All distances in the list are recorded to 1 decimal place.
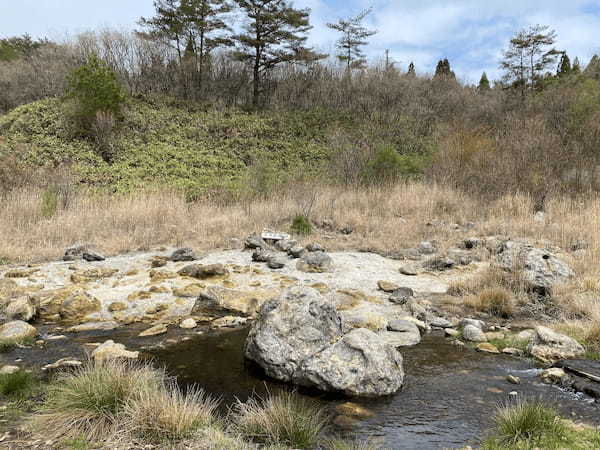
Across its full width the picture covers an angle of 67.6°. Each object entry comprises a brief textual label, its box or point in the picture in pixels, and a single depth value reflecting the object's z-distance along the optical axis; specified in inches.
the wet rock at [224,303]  233.5
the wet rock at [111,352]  170.7
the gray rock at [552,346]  172.3
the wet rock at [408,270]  313.0
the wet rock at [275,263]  318.0
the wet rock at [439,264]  323.6
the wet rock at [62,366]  157.9
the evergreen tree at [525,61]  1100.5
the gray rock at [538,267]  253.0
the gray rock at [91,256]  321.1
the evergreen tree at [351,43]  1232.2
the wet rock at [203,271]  290.8
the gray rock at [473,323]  210.6
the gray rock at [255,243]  359.6
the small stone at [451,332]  204.8
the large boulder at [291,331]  159.2
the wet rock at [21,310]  215.9
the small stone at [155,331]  201.8
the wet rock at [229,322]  216.8
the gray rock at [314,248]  361.8
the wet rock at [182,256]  329.4
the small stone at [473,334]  197.0
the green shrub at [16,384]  138.9
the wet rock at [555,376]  152.4
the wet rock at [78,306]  220.5
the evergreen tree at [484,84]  1283.5
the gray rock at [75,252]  324.2
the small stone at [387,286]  273.4
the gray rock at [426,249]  364.2
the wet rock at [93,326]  206.5
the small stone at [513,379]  153.9
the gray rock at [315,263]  313.1
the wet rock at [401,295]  250.5
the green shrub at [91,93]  773.9
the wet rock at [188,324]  212.2
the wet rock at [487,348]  183.6
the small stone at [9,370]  152.4
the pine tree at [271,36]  1041.5
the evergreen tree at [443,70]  1239.8
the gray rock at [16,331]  186.7
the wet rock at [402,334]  194.9
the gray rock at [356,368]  144.8
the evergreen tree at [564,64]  1172.6
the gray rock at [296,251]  344.8
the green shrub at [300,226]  408.8
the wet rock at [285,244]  358.3
